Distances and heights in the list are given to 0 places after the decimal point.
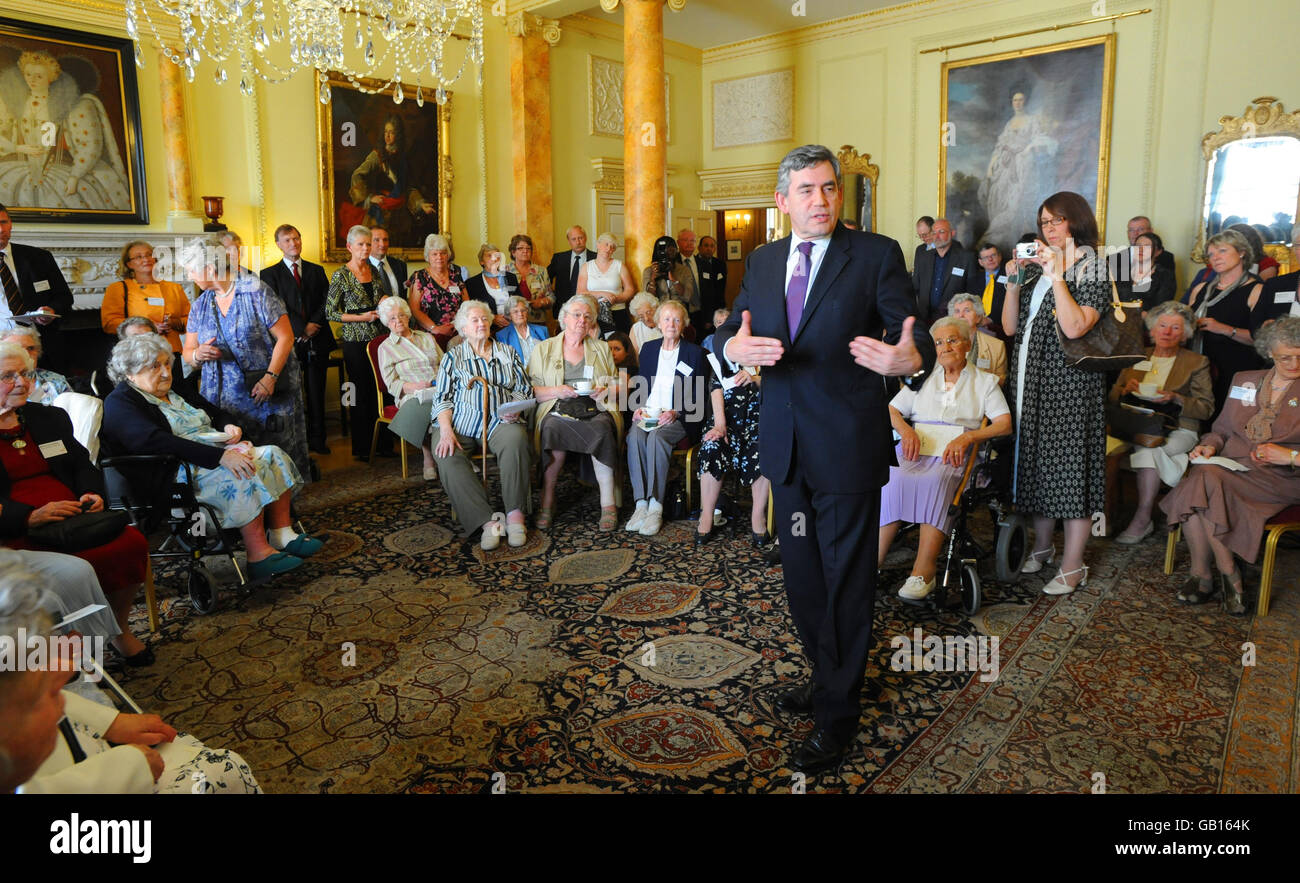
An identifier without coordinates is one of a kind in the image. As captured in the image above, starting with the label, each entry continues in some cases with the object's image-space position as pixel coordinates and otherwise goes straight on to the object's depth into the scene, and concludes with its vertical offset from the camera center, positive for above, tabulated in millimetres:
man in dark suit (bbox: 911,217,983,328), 9227 +269
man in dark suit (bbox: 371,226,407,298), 7223 +380
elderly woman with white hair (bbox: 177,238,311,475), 4836 -212
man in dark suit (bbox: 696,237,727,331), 9960 +213
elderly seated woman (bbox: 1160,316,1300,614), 3797 -882
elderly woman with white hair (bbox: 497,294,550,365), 5984 -213
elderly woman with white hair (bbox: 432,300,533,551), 4879 -765
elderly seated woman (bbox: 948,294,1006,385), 5082 -339
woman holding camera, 3902 -592
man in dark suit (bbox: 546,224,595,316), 8812 +400
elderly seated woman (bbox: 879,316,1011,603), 3861 -666
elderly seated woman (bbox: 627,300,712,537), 5199 -718
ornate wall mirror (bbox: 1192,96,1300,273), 8125 +1197
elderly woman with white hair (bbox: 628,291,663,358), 6336 -111
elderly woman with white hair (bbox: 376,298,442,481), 5875 -382
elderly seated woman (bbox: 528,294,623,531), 5215 -643
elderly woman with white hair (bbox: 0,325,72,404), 4043 -369
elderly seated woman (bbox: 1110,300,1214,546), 4766 -583
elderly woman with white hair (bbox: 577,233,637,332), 8156 +239
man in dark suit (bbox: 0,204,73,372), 5375 +148
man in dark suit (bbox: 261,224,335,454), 7281 -35
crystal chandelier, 4836 +2397
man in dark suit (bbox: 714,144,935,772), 2393 -302
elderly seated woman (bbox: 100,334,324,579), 3816 -691
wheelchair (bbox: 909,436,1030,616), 3844 -1160
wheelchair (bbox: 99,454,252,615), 3836 -948
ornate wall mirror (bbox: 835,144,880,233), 11039 +1485
